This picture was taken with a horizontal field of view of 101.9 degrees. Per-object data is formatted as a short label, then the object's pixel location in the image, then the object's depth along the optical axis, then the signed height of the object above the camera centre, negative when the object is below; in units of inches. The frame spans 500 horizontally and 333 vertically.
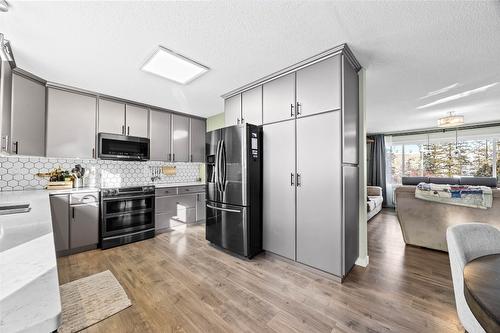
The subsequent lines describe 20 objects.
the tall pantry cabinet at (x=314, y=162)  83.9 +2.8
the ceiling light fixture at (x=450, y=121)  142.3 +33.7
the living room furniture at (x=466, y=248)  38.2 -18.7
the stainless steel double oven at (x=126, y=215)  120.7 -29.4
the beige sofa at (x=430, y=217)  107.3 -27.4
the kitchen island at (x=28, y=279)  16.3 -11.8
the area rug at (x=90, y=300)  63.4 -46.7
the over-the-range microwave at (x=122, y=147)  130.8 +14.8
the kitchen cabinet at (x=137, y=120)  145.1 +35.5
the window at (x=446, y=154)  209.0 +16.2
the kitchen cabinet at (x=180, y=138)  170.2 +26.1
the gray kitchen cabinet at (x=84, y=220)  111.9 -29.2
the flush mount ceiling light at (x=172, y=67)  89.6 +50.0
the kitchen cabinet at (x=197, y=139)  183.5 +27.2
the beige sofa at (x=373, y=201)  180.7 -31.5
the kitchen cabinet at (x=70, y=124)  117.0 +27.2
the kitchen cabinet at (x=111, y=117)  134.2 +35.4
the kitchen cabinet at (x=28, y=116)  99.2 +27.3
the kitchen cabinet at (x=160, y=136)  157.2 +26.3
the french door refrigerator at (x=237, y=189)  103.7 -11.1
